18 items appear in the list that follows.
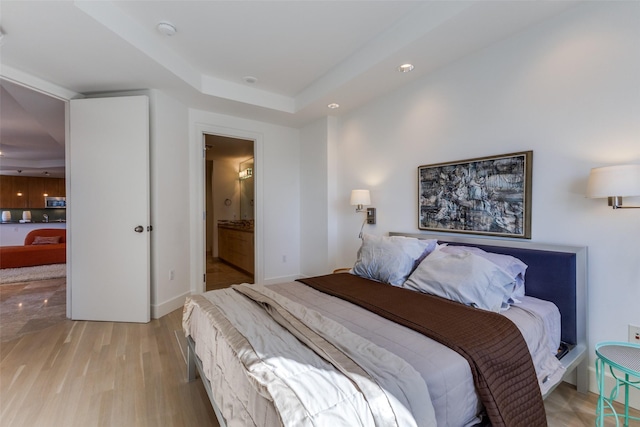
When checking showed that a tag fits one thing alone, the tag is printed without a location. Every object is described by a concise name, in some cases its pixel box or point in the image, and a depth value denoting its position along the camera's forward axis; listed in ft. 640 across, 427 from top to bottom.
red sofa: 17.30
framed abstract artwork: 7.04
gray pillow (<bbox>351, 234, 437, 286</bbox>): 7.30
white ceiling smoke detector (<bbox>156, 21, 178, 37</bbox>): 7.49
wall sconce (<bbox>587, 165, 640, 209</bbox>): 5.11
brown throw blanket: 3.84
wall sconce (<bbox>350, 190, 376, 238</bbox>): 10.73
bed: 2.94
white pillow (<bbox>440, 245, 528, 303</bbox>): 6.23
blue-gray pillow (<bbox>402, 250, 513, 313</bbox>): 5.71
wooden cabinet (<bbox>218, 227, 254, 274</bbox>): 16.55
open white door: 9.75
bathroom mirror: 21.72
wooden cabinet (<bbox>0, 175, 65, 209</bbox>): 25.23
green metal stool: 4.37
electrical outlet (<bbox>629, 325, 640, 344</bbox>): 5.56
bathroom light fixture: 21.43
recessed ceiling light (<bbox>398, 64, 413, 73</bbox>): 8.49
